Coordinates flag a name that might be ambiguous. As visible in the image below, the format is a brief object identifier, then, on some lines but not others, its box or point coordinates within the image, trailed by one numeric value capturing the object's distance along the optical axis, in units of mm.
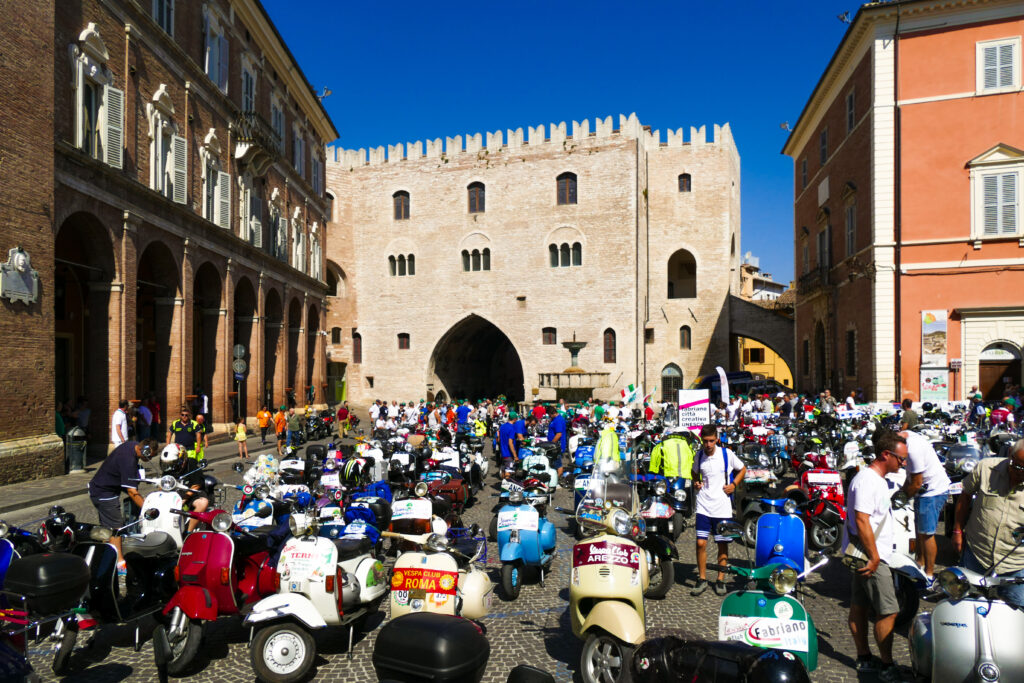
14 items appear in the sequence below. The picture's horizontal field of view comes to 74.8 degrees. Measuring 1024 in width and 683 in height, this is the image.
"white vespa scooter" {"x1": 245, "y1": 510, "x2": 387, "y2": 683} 4562
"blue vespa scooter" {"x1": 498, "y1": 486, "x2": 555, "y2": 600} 6570
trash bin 13250
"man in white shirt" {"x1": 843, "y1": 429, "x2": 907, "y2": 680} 4469
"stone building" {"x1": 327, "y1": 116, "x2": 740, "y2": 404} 36531
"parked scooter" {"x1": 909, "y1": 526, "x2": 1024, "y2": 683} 3686
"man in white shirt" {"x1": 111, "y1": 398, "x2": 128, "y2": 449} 12758
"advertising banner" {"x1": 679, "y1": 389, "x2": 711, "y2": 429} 12414
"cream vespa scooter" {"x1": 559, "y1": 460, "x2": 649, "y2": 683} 4371
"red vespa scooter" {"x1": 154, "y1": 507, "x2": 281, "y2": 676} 4652
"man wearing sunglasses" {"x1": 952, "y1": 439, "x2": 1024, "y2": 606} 4664
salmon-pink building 20359
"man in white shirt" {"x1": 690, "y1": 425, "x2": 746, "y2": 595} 6582
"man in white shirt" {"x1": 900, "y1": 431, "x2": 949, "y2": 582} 6680
